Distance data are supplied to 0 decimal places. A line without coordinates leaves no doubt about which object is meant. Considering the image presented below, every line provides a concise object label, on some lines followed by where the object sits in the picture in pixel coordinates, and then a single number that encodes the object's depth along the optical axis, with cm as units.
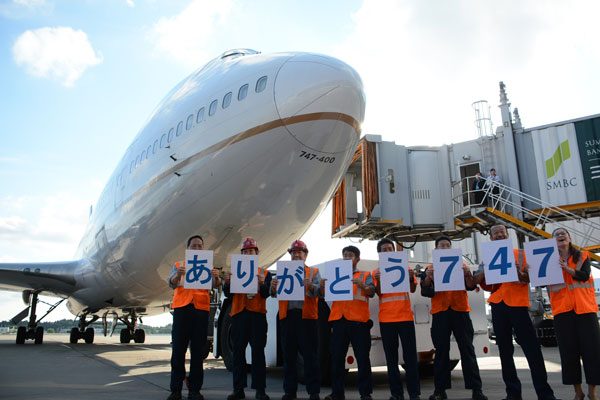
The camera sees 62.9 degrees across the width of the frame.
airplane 608
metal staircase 1346
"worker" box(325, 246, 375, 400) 503
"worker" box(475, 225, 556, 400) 462
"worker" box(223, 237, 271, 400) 523
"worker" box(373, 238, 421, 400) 491
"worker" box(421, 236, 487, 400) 510
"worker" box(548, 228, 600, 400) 457
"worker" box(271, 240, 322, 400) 509
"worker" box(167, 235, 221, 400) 507
